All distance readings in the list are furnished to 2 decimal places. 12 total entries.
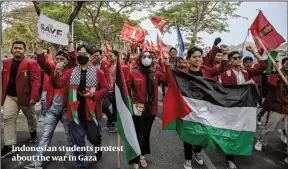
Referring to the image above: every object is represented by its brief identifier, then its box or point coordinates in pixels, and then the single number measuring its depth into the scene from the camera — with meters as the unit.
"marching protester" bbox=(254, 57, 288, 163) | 3.05
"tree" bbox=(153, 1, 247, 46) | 12.97
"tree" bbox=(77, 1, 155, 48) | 13.84
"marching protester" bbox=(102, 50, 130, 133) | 3.93
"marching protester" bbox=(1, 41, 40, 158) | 2.91
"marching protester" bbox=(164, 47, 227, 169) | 2.67
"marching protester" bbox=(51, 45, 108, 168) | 2.50
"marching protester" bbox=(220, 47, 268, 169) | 2.94
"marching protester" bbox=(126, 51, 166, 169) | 2.66
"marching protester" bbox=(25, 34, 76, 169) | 2.57
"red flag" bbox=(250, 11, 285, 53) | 3.16
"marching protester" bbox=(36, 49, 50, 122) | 4.03
